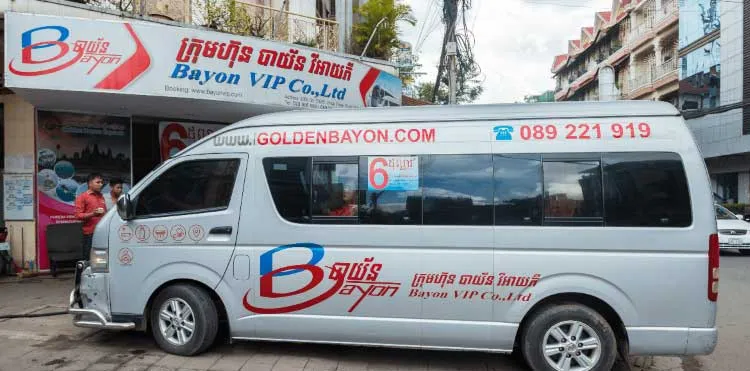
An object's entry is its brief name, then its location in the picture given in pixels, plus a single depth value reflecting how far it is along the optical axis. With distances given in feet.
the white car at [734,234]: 41.39
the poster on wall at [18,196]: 28.71
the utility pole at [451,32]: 41.81
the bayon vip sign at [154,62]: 23.61
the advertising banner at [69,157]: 29.01
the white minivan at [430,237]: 13.64
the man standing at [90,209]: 22.33
